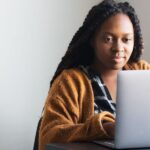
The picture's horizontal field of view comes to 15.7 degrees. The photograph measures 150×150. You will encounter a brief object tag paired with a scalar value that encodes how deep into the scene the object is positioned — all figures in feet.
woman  5.62
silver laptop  4.73
